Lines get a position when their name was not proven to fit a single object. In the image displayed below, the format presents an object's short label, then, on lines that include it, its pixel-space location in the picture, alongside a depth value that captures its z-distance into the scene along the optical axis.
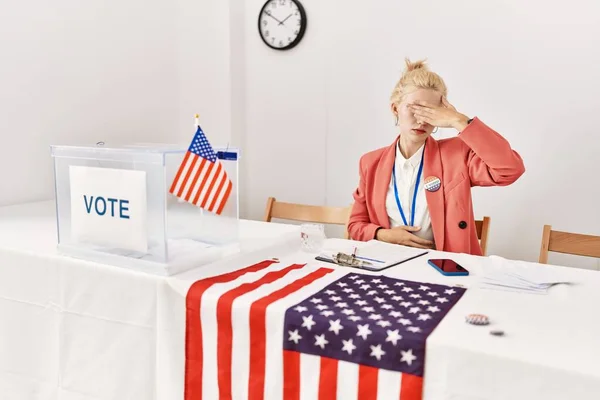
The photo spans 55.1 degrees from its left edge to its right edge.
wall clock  3.41
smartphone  1.54
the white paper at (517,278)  1.40
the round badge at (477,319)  1.14
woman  2.05
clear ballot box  1.45
